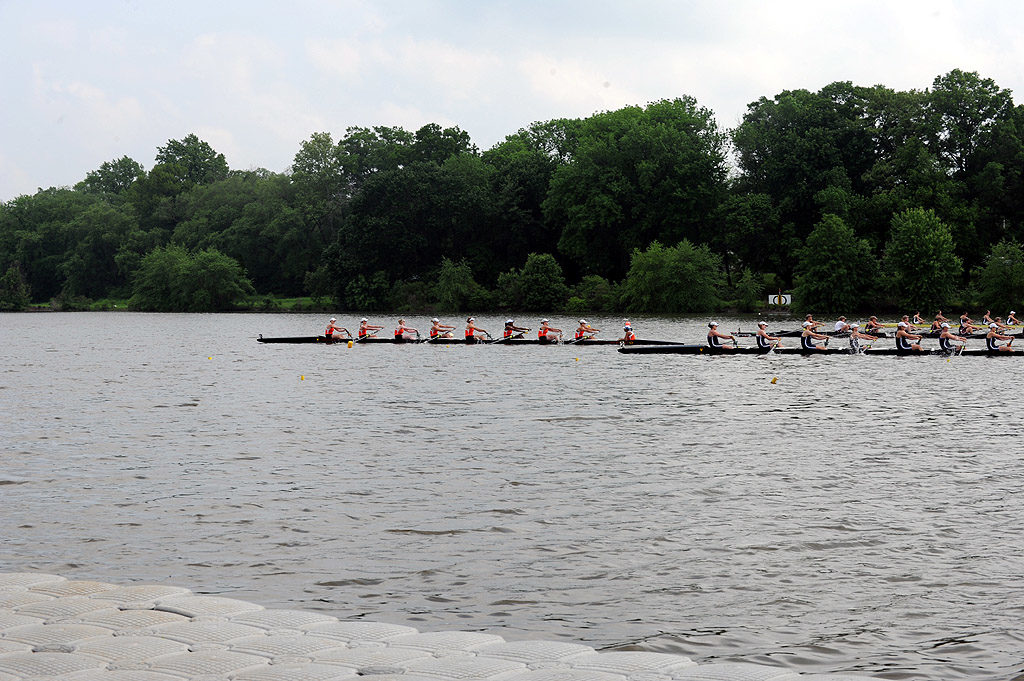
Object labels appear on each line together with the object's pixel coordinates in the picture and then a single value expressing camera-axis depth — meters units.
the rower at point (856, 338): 39.72
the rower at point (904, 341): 38.25
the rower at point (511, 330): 46.62
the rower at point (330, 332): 47.12
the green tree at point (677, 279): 78.62
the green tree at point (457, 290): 91.56
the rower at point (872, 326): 45.10
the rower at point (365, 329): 49.31
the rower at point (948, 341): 38.28
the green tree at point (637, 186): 86.75
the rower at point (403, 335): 48.88
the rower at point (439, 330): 48.81
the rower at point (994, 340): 37.53
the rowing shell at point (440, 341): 46.27
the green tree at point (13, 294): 119.00
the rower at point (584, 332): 45.31
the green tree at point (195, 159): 152.88
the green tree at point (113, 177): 181.62
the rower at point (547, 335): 46.16
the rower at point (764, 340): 37.91
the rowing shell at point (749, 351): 37.31
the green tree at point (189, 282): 106.19
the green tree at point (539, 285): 88.06
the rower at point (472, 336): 47.75
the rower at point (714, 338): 37.19
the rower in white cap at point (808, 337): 39.69
